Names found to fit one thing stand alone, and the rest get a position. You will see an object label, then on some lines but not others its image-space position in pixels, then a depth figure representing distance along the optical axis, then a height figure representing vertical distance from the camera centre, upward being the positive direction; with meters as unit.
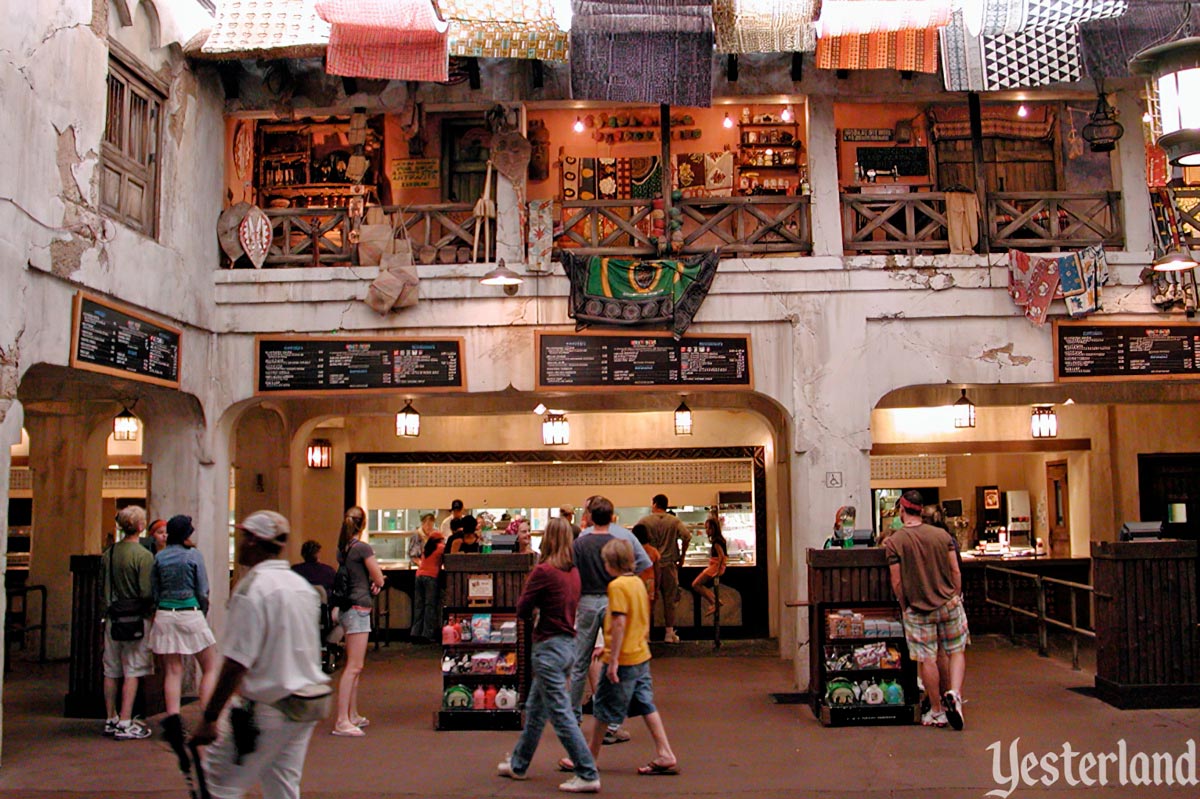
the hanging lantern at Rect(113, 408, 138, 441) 13.59 +0.77
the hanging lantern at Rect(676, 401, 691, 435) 13.28 +0.81
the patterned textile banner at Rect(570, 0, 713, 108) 10.53 +4.07
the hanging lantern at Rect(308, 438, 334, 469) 15.70 +0.47
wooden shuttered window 9.71 +3.04
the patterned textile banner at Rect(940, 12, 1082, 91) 10.66 +4.07
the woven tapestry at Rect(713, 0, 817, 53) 10.51 +4.33
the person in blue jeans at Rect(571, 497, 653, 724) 7.91 -0.73
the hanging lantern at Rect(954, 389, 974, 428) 13.16 +0.83
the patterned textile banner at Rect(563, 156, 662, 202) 13.92 +3.85
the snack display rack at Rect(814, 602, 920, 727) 9.03 -1.54
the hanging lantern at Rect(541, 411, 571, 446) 14.60 +0.75
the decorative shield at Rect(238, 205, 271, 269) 11.37 +2.58
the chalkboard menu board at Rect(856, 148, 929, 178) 14.04 +4.07
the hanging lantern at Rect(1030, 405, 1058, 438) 14.56 +0.79
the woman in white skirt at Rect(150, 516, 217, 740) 8.80 -0.93
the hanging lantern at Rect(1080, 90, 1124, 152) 10.66 +3.39
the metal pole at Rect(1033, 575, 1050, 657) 11.97 -1.51
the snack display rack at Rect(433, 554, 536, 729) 9.14 -1.28
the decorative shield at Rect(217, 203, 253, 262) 11.38 +2.61
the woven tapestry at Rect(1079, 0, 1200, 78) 10.58 +4.25
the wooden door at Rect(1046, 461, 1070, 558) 16.42 -0.41
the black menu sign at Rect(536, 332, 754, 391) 10.98 +1.21
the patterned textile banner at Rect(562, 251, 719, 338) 10.96 +1.92
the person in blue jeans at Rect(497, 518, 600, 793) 6.98 -1.10
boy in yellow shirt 7.22 -1.09
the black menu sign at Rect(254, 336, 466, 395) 11.11 +1.21
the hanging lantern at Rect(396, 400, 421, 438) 13.42 +0.78
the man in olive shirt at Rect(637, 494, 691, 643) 13.77 -0.75
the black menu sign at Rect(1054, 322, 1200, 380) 10.91 +1.28
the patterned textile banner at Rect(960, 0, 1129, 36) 10.62 +4.47
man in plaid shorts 8.73 -0.87
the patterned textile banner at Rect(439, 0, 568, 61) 10.45 +4.28
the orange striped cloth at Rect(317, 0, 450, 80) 10.24 +4.15
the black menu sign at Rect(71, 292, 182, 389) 8.77 +1.23
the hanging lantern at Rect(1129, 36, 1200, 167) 5.31 +1.88
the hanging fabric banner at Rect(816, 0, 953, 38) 10.37 +4.36
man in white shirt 4.87 -0.87
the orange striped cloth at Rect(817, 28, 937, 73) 10.48 +4.07
